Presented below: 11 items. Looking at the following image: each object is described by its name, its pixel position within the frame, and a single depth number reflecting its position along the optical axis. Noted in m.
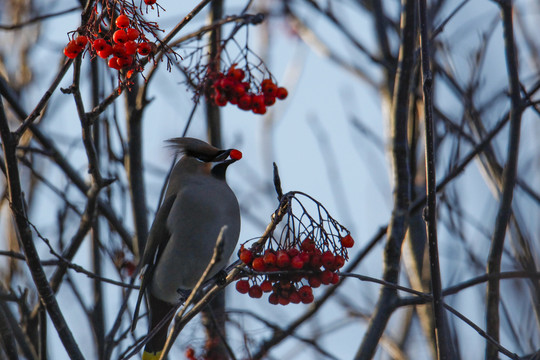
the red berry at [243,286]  5.47
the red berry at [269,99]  7.17
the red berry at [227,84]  7.00
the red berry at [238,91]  7.00
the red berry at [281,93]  7.21
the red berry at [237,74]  7.07
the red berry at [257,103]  7.08
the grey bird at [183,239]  7.88
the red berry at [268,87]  7.16
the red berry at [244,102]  7.01
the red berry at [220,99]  7.06
